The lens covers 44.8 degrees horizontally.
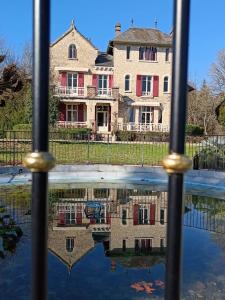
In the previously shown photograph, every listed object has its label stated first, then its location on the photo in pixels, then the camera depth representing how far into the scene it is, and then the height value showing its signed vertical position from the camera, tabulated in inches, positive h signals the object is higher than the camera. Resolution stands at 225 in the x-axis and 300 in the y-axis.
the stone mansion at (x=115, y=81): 1043.5 +196.5
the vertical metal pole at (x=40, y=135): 35.3 -0.8
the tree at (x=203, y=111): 1185.0 +99.5
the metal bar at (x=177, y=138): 35.7 -0.7
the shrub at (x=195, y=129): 1036.1 +15.4
